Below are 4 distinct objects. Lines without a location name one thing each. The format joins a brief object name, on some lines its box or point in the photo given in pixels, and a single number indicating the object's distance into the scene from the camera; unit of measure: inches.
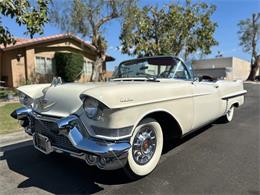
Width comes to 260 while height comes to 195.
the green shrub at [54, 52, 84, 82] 652.1
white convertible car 104.7
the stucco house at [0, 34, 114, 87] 584.1
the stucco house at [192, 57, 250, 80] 1393.9
